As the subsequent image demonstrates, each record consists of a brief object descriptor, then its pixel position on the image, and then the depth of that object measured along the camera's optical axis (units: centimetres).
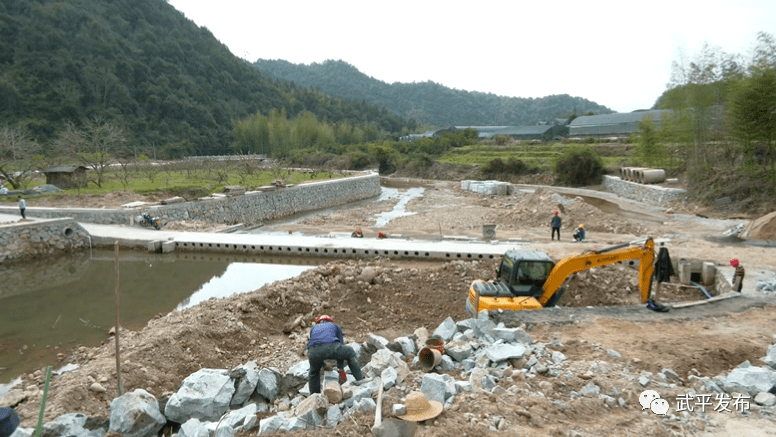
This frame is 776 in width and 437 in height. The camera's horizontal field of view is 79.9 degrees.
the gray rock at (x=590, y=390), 579
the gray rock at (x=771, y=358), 661
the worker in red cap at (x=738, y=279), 1091
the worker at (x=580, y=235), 1785
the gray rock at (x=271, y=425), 524
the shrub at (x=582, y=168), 4416
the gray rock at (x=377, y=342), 762
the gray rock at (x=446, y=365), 680
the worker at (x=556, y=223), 1795
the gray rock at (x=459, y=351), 705
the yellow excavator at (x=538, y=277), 909
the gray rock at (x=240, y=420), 546
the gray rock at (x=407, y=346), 746
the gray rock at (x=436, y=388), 549
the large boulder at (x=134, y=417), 546
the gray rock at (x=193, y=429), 520
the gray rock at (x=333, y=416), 527
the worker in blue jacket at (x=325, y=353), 619
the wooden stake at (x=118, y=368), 614
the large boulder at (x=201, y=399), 586
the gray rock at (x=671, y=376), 621
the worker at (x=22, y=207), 1944
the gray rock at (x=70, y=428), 532
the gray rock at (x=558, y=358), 679
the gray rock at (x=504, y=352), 672
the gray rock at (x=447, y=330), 803
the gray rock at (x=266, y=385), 649
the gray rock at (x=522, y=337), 746
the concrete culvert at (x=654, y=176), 3422
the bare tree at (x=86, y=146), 3072
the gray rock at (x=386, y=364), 632
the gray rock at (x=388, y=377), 593
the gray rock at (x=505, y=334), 752
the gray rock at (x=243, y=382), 629
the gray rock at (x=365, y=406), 536
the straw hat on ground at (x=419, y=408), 507
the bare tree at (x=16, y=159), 2711
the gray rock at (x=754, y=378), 577
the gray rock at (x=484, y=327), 775
